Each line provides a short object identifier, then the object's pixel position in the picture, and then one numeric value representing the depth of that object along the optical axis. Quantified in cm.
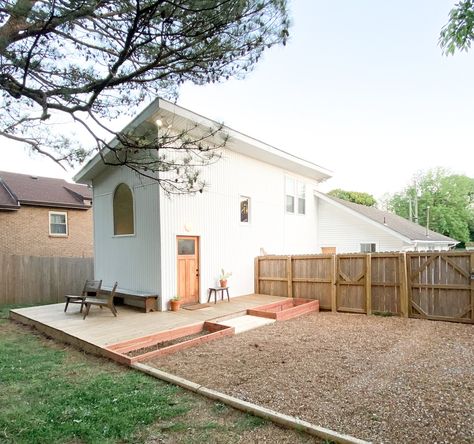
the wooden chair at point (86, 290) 844
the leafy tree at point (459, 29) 260
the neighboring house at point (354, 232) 1409
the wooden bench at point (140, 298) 861
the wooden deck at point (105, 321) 624
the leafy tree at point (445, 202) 3991
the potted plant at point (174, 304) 876
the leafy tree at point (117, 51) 338
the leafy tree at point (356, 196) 3675
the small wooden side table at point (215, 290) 988
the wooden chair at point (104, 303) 786
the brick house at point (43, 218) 1466
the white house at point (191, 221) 894
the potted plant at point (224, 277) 1023
